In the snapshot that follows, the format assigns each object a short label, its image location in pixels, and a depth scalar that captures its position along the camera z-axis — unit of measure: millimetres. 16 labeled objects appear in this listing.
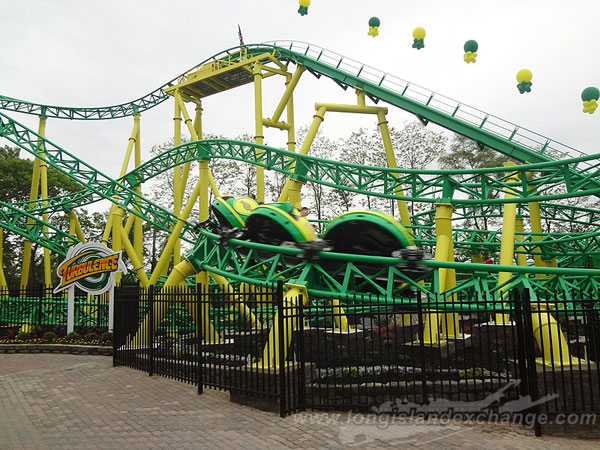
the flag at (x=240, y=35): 25672
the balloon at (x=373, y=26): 17391
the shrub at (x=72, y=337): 14062
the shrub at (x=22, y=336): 14430
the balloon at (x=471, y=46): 15516
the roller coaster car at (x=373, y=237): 9695
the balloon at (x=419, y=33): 16234
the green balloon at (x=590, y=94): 12992
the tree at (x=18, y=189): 35281
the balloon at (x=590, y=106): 13094
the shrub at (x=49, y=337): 14195
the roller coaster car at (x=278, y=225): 10492
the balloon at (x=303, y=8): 18500
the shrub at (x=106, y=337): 13773
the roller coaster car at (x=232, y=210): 12250
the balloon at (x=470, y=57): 15602
